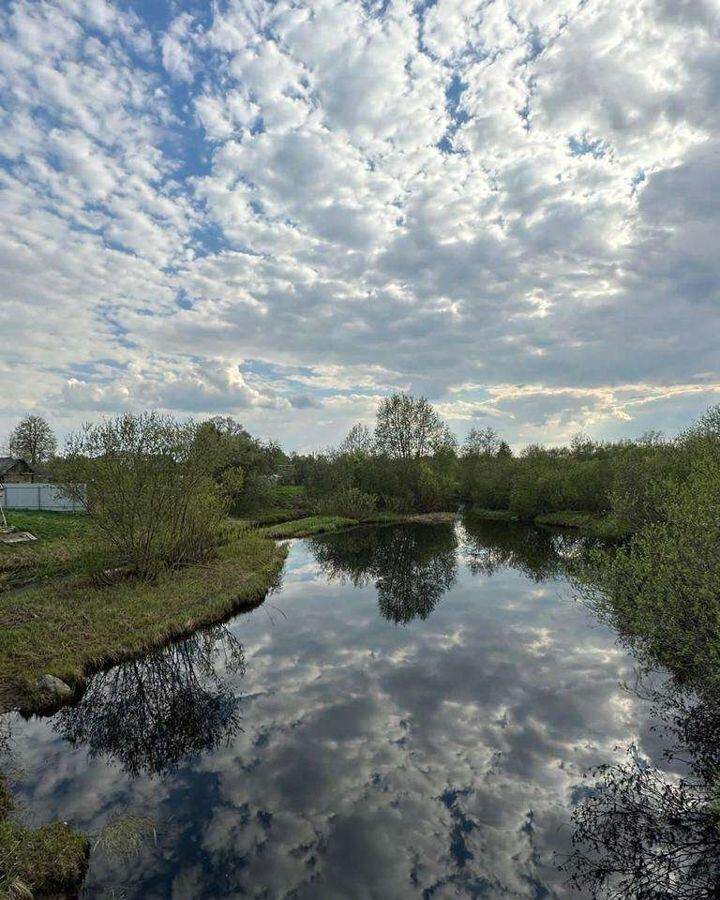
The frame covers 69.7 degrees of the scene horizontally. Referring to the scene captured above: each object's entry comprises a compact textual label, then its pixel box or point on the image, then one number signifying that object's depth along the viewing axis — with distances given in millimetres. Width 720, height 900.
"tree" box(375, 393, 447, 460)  73375
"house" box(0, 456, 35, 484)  53906
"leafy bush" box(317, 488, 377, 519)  62812
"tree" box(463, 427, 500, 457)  92062
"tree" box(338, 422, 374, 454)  78625
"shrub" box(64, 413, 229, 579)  24672
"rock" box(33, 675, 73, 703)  14727
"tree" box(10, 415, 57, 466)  79500
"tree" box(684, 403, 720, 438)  33562
